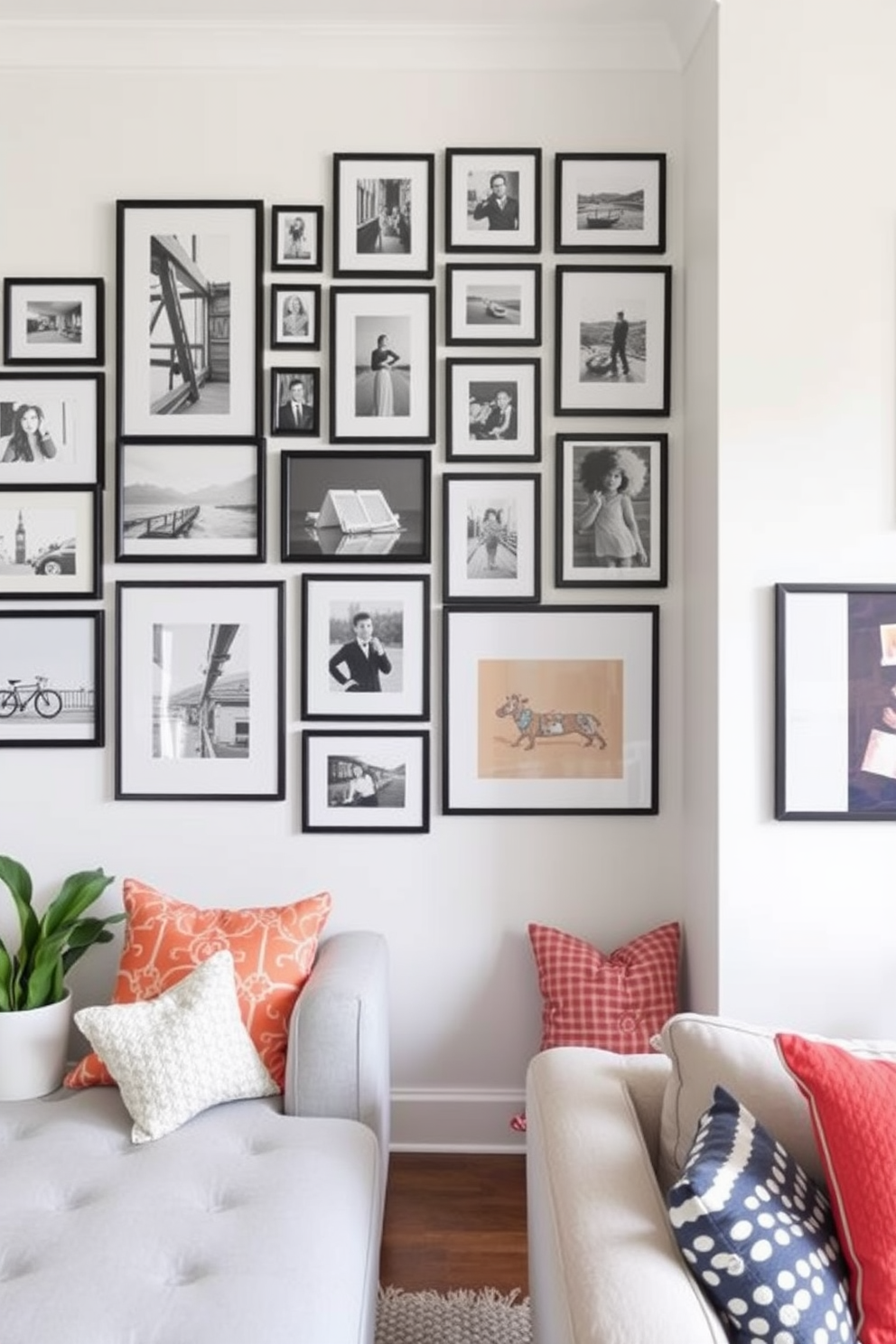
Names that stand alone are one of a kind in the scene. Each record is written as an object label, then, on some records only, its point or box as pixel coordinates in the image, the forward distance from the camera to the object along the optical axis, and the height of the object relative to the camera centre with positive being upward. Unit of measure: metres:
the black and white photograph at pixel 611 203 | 2.48 +1.18
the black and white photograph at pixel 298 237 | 2.48 +1.09
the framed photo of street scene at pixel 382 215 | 2.48 +1.15
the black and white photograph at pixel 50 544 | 2.49 +0.29
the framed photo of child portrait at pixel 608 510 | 2.48 +0.39
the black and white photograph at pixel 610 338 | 2.48 +0.83
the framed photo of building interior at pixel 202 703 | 2.49 -0.12
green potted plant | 2.07 -0.74
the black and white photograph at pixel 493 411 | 2.49 +0.64
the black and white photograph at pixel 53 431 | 2.49 +0.58
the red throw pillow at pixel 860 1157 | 1.16 -0.62
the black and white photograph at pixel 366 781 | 2.49 -0.32
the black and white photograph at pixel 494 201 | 2.47 +1.19
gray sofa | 1.28 -0.88
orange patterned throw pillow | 2.05 -0.66
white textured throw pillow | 1.82 -0.77
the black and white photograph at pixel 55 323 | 2.48 +0.86
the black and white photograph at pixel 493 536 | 2.49 +0.32
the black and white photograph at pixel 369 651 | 2.49 +0.01
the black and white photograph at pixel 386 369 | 2.49 +0.75
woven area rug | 1.80 -1.28
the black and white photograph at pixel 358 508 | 2.48 +0.39
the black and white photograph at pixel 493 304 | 2.49 +0.92
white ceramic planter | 2.06 -0.87
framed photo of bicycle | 2.49 -0.07
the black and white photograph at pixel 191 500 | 2.48 +0.40
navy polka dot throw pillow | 1.08 -0.69
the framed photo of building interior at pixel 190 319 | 2.48 +0.87
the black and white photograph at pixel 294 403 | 2.49 +0.66
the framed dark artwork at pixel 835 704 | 2.17 -0.10
